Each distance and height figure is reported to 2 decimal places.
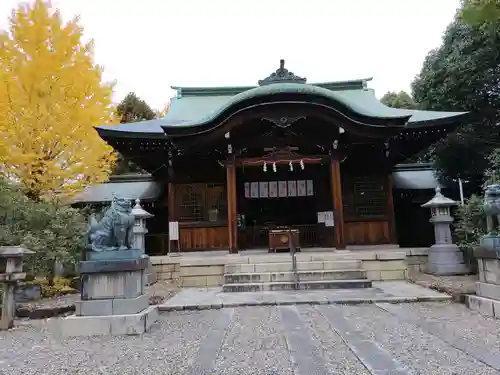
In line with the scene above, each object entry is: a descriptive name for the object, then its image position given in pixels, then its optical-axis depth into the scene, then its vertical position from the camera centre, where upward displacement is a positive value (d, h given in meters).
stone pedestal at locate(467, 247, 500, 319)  5.46 -0.91
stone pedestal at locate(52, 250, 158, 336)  5.11 -0.88
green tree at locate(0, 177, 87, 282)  7.54 +0.24
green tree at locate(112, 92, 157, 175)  26.22 +9.41
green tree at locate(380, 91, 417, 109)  28.34 +10.65
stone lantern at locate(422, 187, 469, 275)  9.18 -0.47
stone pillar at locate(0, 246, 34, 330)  5.80 -0.54
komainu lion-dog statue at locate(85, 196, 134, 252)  5.40 +0.15
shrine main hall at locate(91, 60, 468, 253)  10.65 +2.36
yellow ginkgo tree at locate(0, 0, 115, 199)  11.67 +4.58
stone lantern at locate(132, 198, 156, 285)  9.75 +0.26
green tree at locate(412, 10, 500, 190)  11.55 +4.55
